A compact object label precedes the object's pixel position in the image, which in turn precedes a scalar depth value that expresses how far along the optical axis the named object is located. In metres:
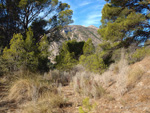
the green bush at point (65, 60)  10.70
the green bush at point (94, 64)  9.77
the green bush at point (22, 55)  7.36
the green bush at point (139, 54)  9.29
